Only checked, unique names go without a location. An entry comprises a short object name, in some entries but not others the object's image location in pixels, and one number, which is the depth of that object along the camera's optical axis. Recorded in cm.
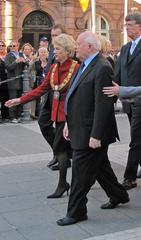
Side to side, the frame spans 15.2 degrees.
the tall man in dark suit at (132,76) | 627
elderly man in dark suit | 491
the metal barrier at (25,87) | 1233
